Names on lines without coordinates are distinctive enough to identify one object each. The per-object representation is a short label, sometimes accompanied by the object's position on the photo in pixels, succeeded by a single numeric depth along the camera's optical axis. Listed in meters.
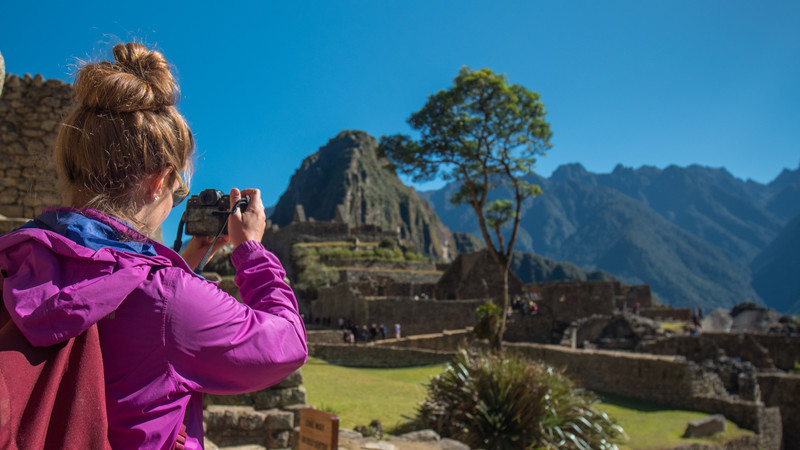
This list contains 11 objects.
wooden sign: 4.32
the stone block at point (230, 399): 6.77
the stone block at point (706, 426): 11.22
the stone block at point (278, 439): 6.39
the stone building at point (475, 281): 32.50
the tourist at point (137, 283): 1.11
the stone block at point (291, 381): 6.79
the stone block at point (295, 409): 6.71
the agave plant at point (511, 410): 8.48
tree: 18.55
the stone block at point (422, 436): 7.32
